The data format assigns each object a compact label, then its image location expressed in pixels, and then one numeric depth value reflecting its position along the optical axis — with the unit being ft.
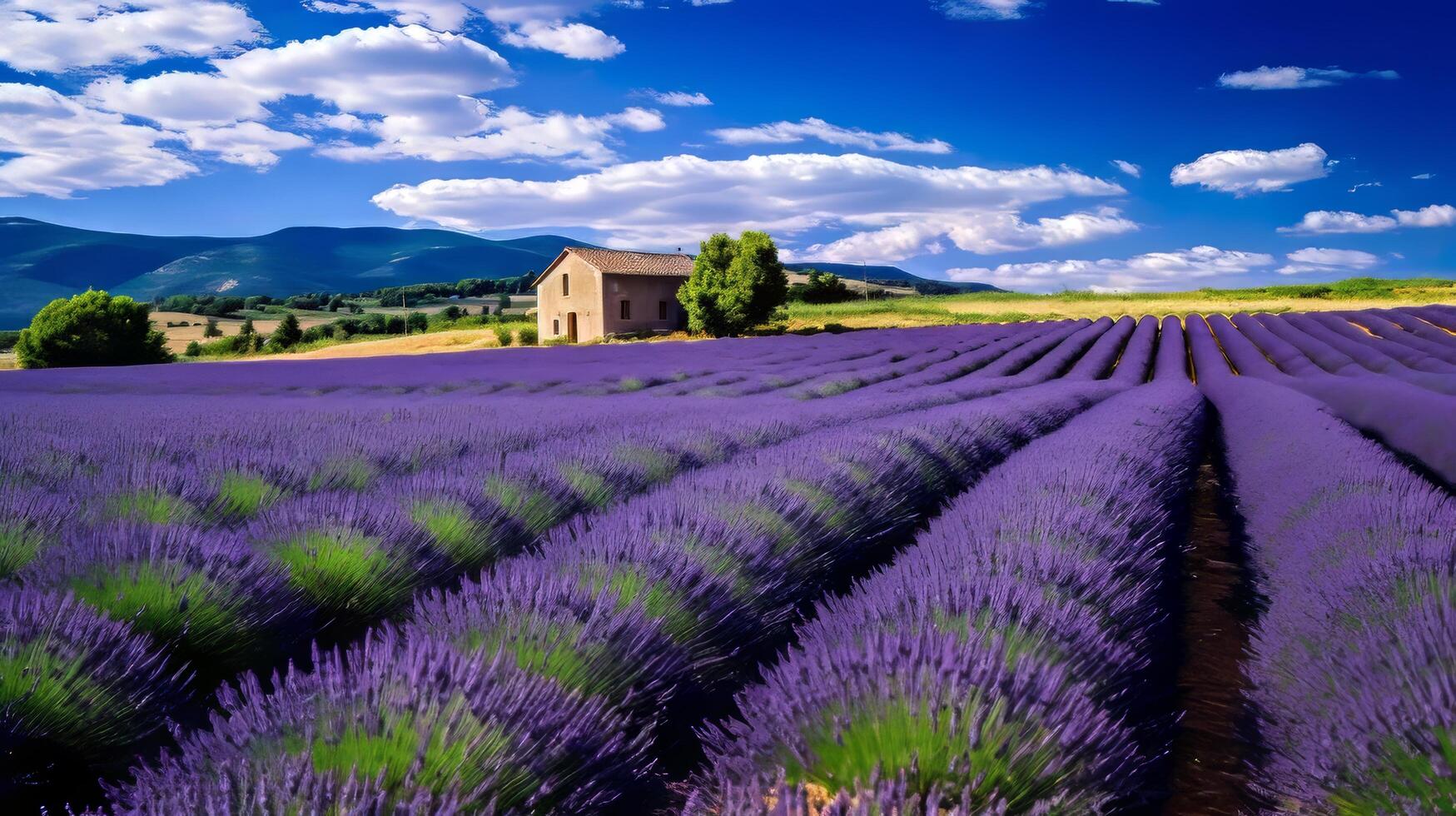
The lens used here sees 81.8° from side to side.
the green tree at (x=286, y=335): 165.27
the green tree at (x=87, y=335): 117.60
